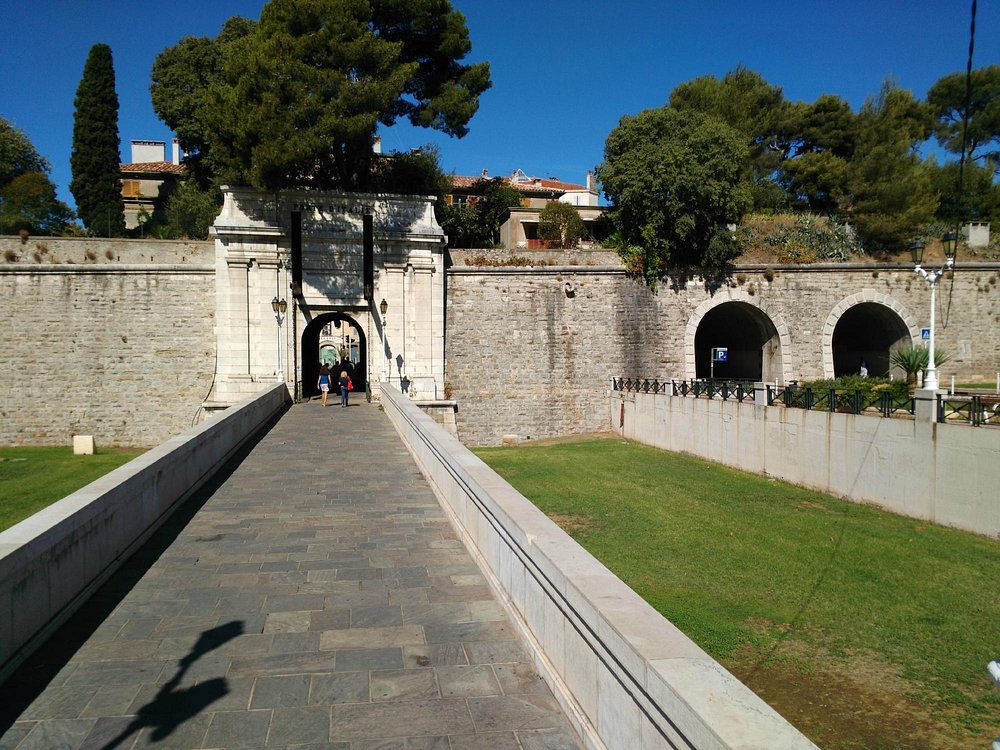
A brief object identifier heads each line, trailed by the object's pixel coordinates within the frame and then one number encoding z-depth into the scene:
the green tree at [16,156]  33.10
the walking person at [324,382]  18.77
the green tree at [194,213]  26.69
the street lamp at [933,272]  13.49
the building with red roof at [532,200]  30.62
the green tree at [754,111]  32.78
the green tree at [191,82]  29.35
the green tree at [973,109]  40.16
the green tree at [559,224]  28.92
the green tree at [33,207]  28.47
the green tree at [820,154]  30.25
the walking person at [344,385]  18.23
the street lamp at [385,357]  21.68
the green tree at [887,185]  26.50
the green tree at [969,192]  35.72
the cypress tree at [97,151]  28.72
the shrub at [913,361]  19.59
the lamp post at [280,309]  20.20
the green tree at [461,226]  28.95
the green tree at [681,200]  23.27
